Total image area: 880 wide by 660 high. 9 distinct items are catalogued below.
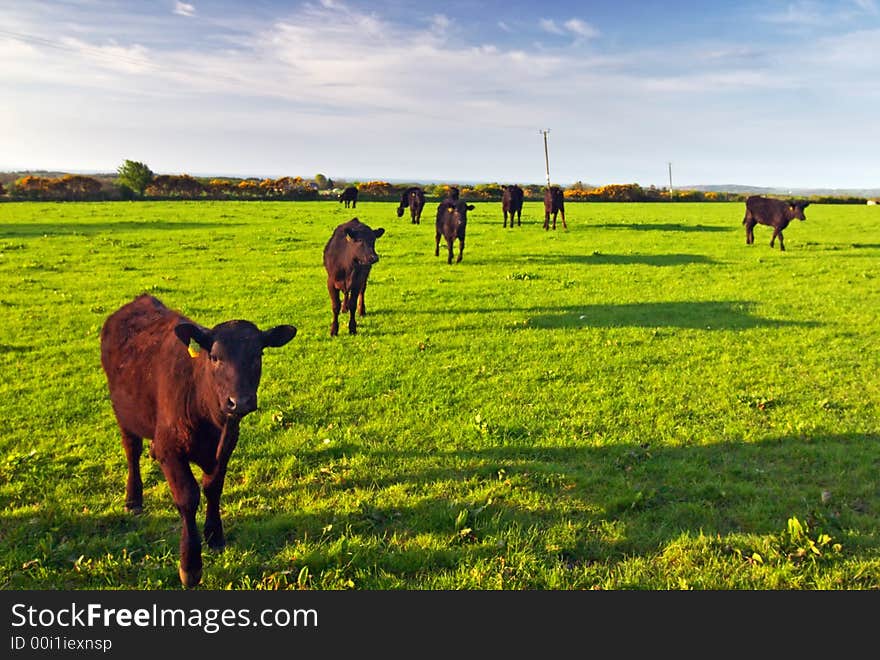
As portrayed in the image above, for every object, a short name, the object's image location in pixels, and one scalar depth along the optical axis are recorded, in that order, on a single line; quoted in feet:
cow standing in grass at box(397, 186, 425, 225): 118.01
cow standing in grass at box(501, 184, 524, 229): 108.68
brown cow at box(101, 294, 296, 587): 13.65
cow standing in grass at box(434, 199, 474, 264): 68.33
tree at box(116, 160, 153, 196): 201.57
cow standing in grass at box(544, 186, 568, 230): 103.50
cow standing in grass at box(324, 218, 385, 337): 38.37
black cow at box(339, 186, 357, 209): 171.17
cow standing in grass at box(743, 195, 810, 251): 83.97
